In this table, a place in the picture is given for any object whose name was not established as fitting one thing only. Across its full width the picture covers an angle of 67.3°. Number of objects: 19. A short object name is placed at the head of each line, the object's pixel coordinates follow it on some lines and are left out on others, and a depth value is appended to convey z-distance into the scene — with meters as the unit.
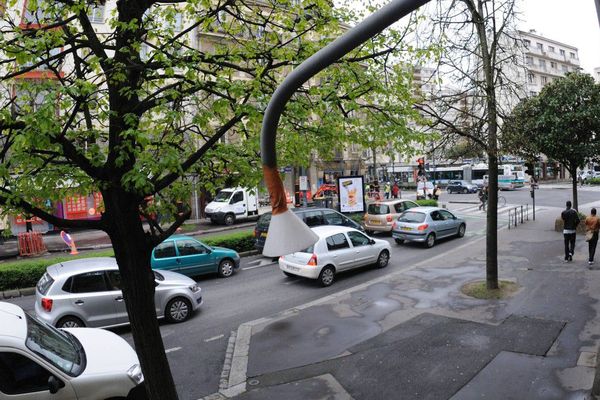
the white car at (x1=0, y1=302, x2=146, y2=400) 4.89
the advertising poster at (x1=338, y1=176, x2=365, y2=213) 23.55
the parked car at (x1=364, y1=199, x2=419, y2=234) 20.39
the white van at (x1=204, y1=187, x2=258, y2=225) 26.94
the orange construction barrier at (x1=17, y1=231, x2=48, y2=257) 19.39
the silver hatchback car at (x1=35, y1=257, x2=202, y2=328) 8.75
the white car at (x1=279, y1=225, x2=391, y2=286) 12.30
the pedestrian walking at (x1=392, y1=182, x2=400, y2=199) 37.03
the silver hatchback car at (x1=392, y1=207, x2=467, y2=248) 17.55
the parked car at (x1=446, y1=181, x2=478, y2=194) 47.44
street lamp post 2.08
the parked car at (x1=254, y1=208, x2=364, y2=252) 16.75
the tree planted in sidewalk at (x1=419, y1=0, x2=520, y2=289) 10.02
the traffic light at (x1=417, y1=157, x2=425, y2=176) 28.25
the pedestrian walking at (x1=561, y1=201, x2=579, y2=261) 13.36
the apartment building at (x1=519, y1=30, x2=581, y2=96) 70.12
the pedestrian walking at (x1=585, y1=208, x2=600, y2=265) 12.68
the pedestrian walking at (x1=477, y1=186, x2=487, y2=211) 30.63
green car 12.90
